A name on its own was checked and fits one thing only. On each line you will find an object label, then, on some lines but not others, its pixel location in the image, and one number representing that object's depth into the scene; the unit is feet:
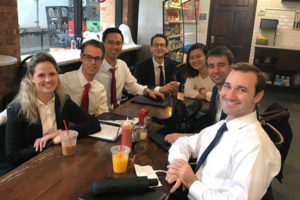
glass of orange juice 4.26
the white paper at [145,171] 4.26
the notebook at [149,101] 8.02
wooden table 3.70
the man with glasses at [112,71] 9.21
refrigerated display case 16.97
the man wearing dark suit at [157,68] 11.52
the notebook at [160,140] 5.30
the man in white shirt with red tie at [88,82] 7.40
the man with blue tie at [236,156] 3.41
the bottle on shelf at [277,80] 21.89
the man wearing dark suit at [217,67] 6.75
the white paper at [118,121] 6.30
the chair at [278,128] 4.85
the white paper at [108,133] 5.52
